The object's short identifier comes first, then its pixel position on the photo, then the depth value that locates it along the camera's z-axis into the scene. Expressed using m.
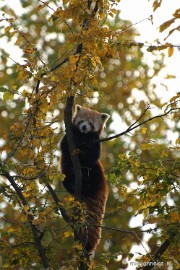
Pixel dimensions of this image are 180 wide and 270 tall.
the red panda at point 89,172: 17.87
